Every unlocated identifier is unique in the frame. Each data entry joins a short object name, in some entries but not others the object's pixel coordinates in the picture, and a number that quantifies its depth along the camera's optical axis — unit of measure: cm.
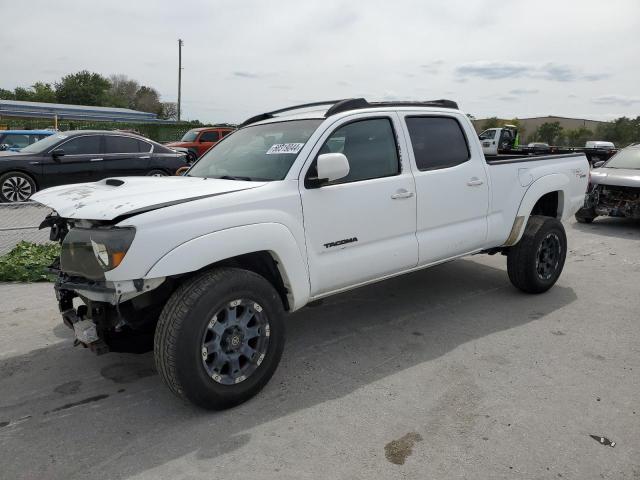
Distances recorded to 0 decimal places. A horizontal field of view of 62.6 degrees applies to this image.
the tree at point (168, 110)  8556
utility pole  5341
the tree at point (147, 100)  8888
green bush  580
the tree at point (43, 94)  7829
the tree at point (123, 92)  8798
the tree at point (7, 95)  7780
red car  1798
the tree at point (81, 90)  7869
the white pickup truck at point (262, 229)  290
